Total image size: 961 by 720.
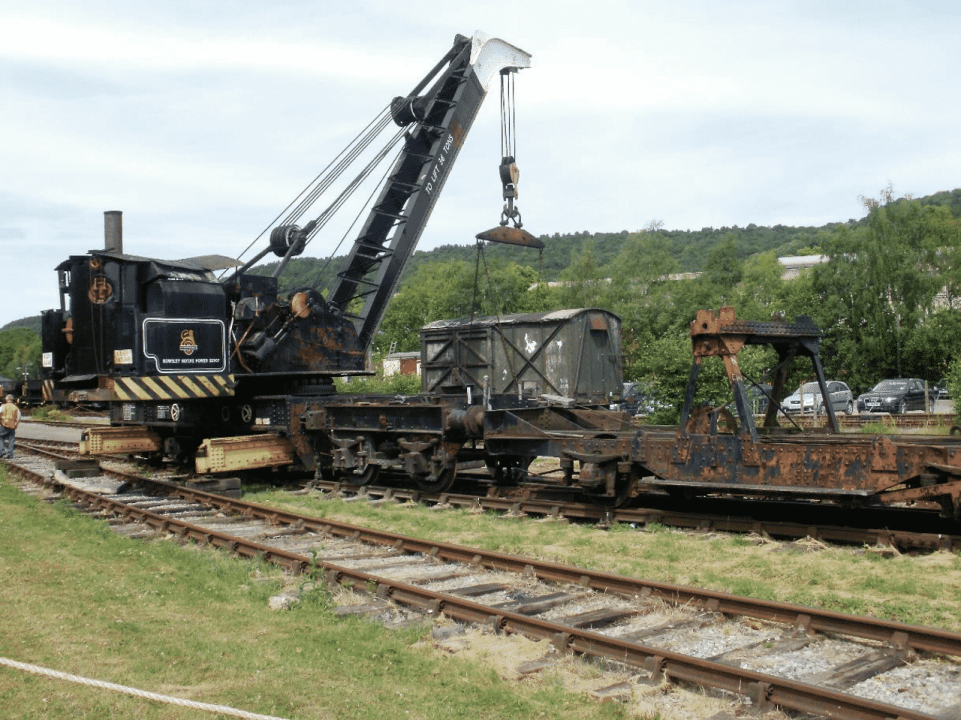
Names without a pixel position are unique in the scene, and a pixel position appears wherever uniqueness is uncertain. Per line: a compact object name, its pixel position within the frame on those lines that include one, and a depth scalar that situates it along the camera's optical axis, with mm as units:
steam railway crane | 12852
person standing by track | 17531
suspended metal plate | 13578
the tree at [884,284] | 35219
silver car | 29422
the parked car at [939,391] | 32781
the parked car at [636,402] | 19911
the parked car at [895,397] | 29156
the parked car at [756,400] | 22472
